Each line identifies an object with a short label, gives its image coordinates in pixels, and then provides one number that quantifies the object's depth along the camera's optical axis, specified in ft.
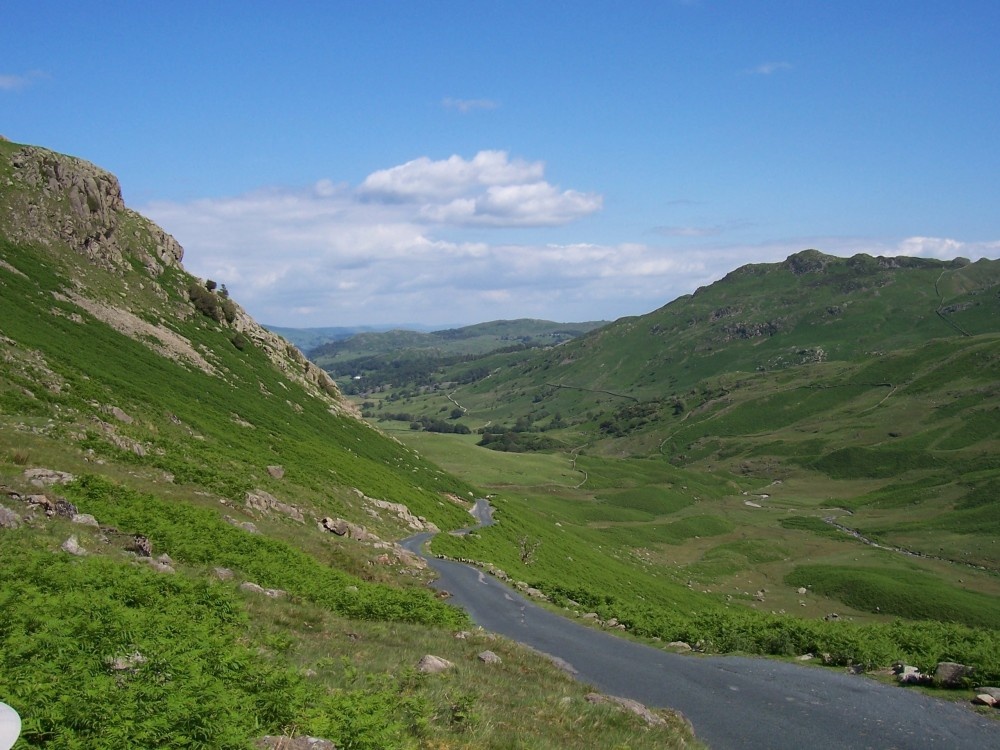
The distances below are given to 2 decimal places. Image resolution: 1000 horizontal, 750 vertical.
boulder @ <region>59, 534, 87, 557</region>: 63.26
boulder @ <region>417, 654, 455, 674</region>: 57.01
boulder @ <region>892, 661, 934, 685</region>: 71.51
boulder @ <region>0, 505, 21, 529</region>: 65.46
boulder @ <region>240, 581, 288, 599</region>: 73.83
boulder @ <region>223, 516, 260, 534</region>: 111.14
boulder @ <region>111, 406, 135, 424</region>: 154.61
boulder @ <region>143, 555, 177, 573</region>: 66.80
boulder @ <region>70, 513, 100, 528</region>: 76.79
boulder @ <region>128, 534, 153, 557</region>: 74.95
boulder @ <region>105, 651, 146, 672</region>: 38.29
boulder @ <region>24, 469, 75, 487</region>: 85.35
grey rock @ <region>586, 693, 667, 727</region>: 57.11
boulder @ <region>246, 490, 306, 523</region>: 139.23
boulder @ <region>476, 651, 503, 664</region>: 70.90
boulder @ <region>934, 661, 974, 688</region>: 69.15
